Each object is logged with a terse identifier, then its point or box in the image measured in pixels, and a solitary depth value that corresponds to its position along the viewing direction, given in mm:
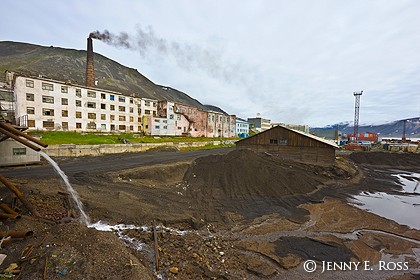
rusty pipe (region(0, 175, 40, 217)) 8252
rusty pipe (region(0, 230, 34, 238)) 6476
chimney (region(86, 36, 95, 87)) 48844
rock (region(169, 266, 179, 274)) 7361
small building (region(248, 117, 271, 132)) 132750
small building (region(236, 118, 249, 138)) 98062
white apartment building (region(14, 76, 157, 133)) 38281
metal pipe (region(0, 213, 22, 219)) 7246
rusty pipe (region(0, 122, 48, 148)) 7941
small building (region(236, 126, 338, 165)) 28281
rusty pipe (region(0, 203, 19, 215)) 7726
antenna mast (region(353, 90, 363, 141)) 83844
